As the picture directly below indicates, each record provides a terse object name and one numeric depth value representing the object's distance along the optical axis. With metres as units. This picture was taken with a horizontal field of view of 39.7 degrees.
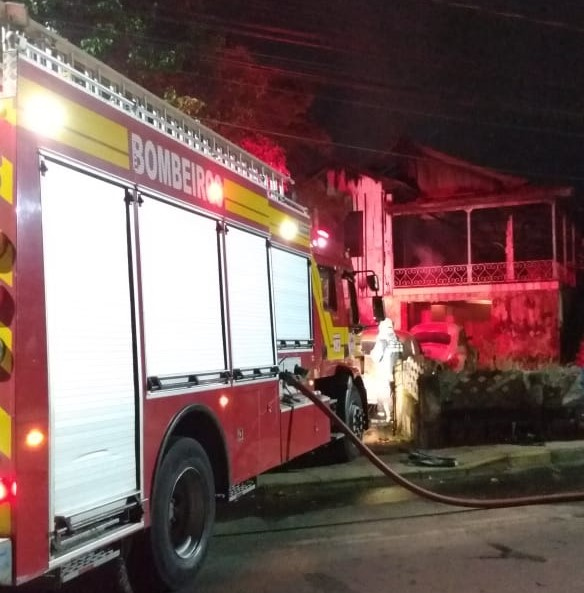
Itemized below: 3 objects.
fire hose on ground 7.25
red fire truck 3.88
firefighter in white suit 13.25
